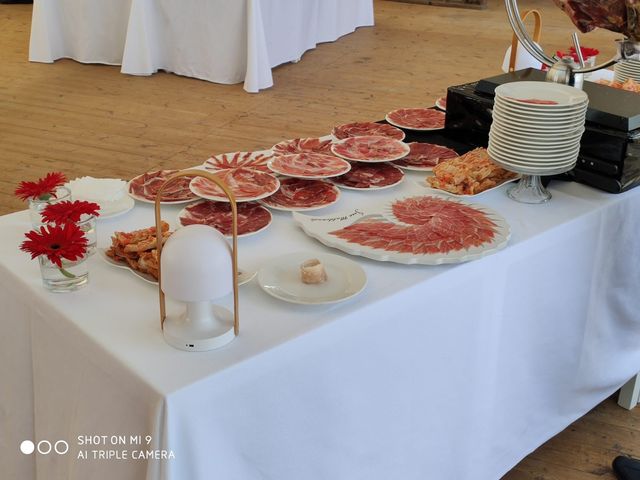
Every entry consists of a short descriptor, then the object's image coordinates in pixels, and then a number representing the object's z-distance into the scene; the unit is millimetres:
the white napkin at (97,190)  1396
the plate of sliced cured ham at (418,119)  1899
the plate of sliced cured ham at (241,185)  1436
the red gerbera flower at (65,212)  1133
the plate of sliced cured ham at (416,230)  1265
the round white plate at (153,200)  1445
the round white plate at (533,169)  1455
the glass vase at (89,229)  1183
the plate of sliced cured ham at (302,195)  1459
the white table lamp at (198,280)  958
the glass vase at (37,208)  1225
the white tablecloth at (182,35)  4289
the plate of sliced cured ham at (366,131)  1844
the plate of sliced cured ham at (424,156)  1659
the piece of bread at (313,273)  1166
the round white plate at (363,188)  1549
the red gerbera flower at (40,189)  1226
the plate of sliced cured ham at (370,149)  1652
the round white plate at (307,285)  1135
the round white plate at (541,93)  1439
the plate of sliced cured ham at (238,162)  1613
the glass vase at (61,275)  1136
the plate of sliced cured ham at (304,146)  1718
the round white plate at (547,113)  1434
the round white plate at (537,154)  1452
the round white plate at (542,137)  1445
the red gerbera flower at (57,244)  1088
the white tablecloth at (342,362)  991
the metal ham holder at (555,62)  1593
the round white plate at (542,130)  1440
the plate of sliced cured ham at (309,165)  1562
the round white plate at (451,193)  1497
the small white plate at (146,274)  1174
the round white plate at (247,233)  1331
